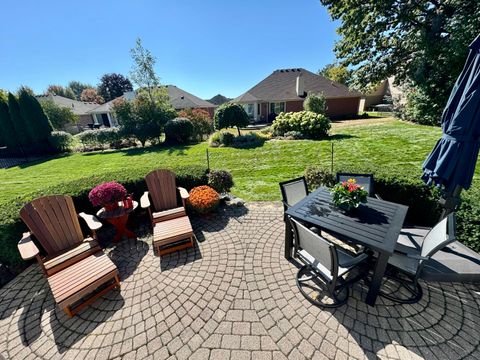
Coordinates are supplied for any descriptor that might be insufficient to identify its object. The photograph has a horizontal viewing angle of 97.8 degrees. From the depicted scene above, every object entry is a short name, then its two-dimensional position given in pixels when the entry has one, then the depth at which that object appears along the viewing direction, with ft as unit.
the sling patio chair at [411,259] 7.70
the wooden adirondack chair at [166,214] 12.46
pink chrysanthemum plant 13.12
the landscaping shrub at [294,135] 45.35
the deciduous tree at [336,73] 50.69
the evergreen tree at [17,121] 51.93
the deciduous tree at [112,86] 159.94
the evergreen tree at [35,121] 52.21
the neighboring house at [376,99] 100.12
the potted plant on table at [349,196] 9.73
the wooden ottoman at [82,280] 8.71
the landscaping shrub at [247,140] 44.57
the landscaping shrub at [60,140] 53.88
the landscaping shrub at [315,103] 62.69
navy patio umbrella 8.04
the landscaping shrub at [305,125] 44.73
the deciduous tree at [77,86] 212.02
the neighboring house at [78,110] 95.40
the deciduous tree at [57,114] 79.92
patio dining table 8.09
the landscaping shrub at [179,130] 50.53
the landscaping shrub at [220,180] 18.40
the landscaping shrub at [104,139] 54.13
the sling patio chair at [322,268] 7.88
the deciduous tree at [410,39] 30.99
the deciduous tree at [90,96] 170.09
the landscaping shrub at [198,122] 54.80
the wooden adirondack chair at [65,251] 9.12
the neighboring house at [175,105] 87.94
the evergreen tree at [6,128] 52.35
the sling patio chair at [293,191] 13.25
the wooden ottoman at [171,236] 12.17
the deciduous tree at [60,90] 164.76
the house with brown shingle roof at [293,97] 79.36
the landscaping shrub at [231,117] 46.14
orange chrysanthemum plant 16.14
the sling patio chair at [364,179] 13.69
